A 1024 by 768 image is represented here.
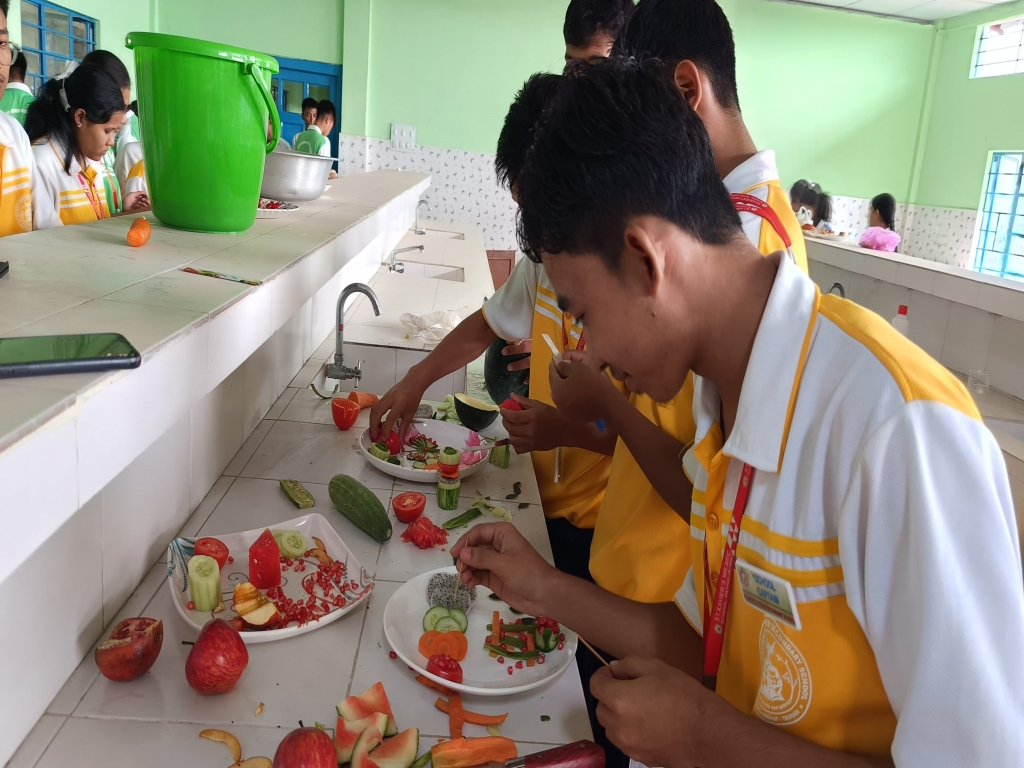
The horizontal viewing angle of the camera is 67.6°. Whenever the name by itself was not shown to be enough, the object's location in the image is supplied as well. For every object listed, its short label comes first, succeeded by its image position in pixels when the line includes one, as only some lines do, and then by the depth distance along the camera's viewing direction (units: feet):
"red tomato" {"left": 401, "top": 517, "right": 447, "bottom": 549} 5.17
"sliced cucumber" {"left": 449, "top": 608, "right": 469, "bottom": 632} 4.29
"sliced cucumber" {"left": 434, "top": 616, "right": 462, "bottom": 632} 4.22
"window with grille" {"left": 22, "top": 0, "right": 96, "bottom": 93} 19.80
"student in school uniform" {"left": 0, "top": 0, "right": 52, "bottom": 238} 9.20
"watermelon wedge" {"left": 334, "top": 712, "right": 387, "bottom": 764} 3.27
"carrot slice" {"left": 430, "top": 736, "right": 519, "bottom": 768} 3.28
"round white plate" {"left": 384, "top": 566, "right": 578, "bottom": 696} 3.84
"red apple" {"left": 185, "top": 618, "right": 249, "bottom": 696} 3.43
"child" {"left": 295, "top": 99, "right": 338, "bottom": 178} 18.53
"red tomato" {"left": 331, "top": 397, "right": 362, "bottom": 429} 7.01
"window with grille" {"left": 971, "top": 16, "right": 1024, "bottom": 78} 25.99
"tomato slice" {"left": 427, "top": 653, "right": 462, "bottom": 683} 3.79
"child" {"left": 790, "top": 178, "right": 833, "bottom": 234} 24.44
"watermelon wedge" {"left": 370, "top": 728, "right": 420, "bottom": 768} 3.23
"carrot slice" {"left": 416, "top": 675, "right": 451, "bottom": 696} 3.82
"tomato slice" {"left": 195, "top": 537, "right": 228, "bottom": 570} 4.40
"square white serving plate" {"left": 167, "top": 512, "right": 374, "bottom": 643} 4.00
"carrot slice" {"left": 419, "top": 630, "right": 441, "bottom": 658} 4.05
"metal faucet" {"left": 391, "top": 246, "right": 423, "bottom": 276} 15.26
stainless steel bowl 7.34
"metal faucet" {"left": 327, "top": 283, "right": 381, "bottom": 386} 7.79
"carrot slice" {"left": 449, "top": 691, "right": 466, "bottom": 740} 3.53
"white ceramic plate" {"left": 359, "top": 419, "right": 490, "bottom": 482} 6.23
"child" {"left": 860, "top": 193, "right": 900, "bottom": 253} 20.35
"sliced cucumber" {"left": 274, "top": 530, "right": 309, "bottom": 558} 4.70
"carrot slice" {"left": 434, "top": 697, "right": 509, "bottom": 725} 3.64
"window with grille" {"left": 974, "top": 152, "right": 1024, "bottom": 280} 26.43
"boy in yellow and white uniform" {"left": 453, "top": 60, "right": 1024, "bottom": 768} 2.18
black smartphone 2.30
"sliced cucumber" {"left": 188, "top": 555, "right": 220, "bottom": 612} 4.03
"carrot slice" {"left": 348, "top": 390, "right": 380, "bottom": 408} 7.59
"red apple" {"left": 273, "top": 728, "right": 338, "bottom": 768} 3.02
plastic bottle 13.04
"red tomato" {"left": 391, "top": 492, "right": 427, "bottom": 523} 5.45
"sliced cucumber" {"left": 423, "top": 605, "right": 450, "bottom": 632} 4.24
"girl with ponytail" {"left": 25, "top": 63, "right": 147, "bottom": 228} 10.85
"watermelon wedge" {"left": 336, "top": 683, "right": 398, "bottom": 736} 3.44
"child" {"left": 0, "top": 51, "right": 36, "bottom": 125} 14.92
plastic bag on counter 9.64
